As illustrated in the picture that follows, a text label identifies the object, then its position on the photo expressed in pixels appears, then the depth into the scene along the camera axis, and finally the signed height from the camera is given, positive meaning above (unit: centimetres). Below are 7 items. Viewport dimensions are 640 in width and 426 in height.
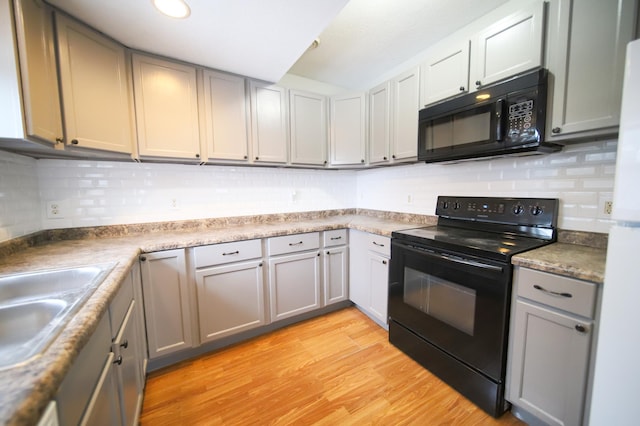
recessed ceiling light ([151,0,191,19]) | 131 +101
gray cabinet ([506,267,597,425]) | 111 -74
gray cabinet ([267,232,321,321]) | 218 -73
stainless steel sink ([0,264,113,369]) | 61 -38
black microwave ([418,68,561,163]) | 140 +45
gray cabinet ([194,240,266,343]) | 188 -74
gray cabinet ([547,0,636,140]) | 117 +64
